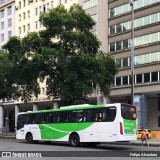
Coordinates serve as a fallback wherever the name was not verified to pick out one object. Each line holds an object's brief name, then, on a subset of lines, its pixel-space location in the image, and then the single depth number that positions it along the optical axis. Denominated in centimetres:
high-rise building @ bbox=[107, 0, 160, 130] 5006
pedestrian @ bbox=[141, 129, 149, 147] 2922
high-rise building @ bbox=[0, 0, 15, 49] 8000
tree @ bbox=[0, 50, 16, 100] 4331
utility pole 3617
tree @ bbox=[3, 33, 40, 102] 3697
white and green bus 2580
